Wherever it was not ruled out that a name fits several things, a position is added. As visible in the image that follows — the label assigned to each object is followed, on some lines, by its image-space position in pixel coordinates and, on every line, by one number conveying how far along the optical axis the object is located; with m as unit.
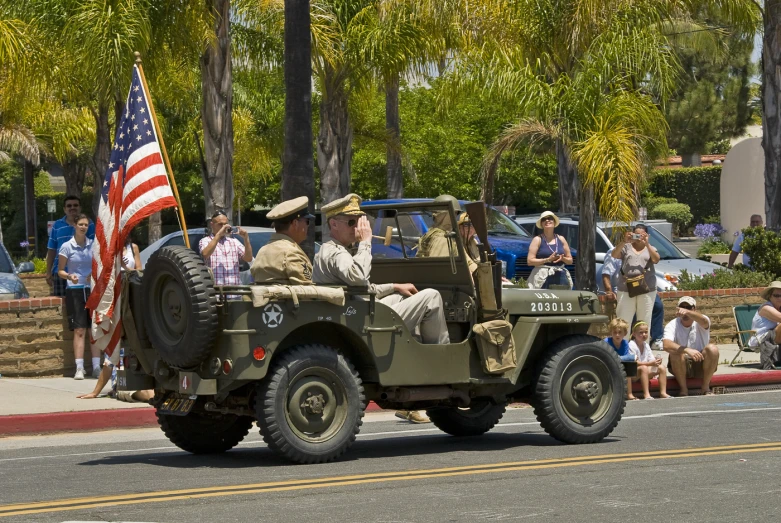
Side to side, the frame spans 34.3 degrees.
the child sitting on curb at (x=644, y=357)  14.95
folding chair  18.09
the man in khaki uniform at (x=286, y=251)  8.96
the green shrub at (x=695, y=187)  55.88
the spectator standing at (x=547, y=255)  15.63
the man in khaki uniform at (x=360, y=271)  8.99
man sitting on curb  15.23
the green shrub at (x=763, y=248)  20.83
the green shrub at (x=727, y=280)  20.20
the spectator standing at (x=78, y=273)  14.81
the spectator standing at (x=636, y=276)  17.12
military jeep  8.60
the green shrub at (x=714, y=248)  32.56
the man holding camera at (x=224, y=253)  13.98
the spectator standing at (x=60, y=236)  15.33
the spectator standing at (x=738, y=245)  21.80
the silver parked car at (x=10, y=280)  16.78
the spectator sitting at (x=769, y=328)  16.59
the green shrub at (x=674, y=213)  54.31
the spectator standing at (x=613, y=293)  17.97
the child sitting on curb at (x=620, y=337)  14.12
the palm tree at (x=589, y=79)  18.02
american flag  10.97
